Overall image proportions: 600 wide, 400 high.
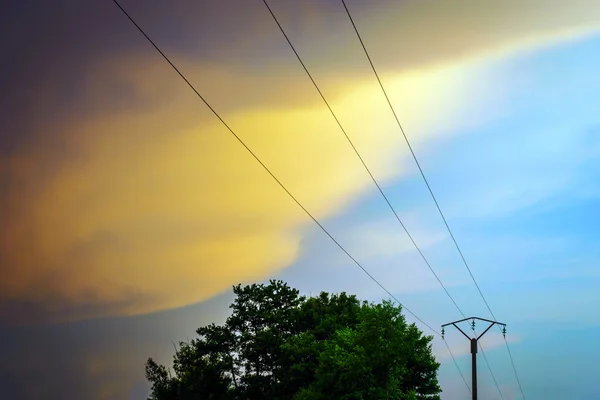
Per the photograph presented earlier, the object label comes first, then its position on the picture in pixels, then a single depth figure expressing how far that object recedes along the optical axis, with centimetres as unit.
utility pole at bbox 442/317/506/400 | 6069
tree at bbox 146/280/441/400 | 7962
